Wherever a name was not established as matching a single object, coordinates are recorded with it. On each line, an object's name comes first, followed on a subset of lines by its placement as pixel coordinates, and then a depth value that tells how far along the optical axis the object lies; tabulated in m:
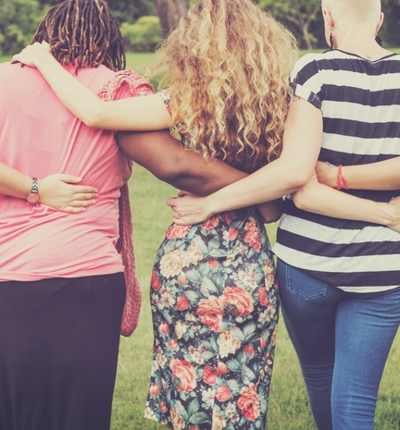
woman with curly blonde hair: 2.86
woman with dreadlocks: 2.82
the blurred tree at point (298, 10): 35.53
